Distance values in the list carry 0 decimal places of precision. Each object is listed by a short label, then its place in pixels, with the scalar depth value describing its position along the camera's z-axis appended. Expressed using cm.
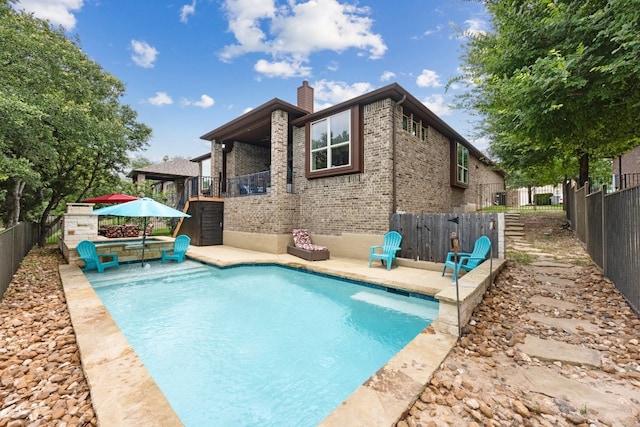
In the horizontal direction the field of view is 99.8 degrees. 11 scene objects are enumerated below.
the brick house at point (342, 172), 909
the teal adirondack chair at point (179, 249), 974
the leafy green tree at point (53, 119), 622
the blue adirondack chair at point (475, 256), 652
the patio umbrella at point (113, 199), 1200
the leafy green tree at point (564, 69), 341
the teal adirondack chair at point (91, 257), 792
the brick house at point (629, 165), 1420
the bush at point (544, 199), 2488
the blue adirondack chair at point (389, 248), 796
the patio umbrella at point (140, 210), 783
